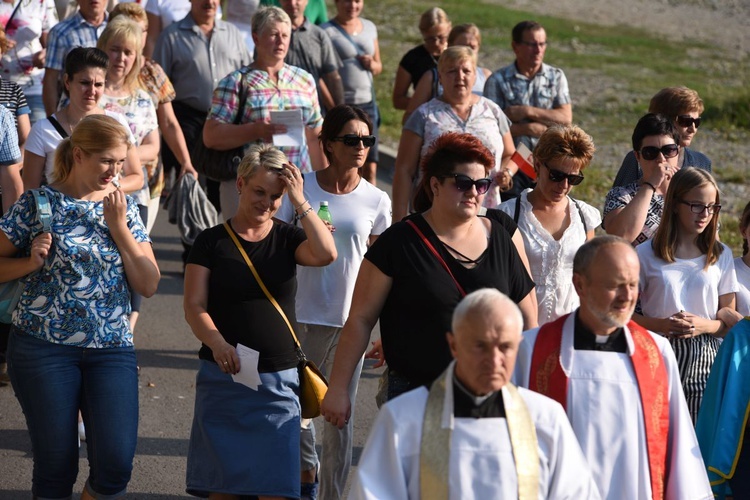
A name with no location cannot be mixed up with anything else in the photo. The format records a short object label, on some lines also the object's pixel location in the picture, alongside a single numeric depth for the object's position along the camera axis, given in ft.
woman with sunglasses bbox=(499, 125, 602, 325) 40.27
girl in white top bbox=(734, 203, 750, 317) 40.14
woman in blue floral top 35.06
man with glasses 58.13
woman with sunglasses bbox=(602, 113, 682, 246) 42.80
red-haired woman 32.30
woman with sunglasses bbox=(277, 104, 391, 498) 41.06
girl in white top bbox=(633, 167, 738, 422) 38.88
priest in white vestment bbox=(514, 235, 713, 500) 29.63
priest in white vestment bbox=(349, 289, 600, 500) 26.22
